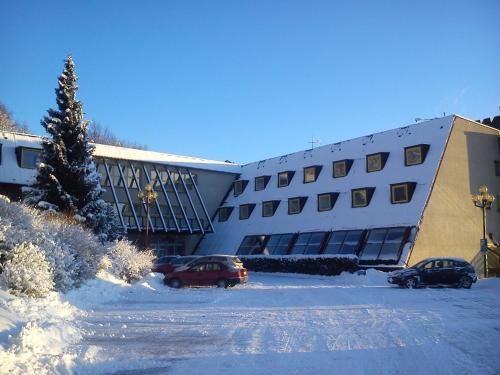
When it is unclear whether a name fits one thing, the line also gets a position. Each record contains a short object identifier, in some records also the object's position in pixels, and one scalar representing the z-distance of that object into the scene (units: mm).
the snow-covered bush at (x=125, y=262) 23203
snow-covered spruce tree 27453
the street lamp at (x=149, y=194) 33709
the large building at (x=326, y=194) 32969
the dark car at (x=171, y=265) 30094
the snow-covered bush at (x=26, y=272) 13570
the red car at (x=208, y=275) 24688
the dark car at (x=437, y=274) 24656
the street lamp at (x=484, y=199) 29955
